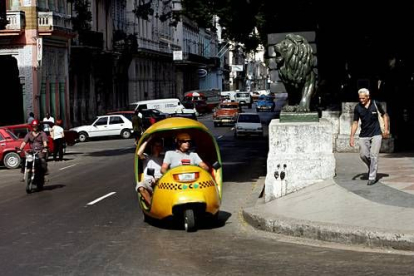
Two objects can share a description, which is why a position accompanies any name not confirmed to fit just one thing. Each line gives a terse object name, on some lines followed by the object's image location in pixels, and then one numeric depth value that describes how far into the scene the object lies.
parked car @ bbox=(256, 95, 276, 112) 80.25
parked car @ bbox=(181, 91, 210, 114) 76.75
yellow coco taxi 12.15
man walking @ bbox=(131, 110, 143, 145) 34.59
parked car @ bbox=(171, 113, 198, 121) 42.57
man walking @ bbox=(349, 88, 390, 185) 14.33
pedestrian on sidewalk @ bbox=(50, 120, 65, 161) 30.97
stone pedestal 14.32
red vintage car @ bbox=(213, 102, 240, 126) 54.28
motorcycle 19.16
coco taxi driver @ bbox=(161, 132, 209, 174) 12.70
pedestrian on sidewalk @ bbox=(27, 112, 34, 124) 38.62
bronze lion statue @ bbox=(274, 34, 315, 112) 14.78
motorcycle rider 19.80
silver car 41.22
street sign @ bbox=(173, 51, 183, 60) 83.44
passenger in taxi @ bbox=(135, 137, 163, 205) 12.94
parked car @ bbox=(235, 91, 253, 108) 93.31
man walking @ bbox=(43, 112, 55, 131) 33.82
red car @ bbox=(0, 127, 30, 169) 28.39
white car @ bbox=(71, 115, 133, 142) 46.12
